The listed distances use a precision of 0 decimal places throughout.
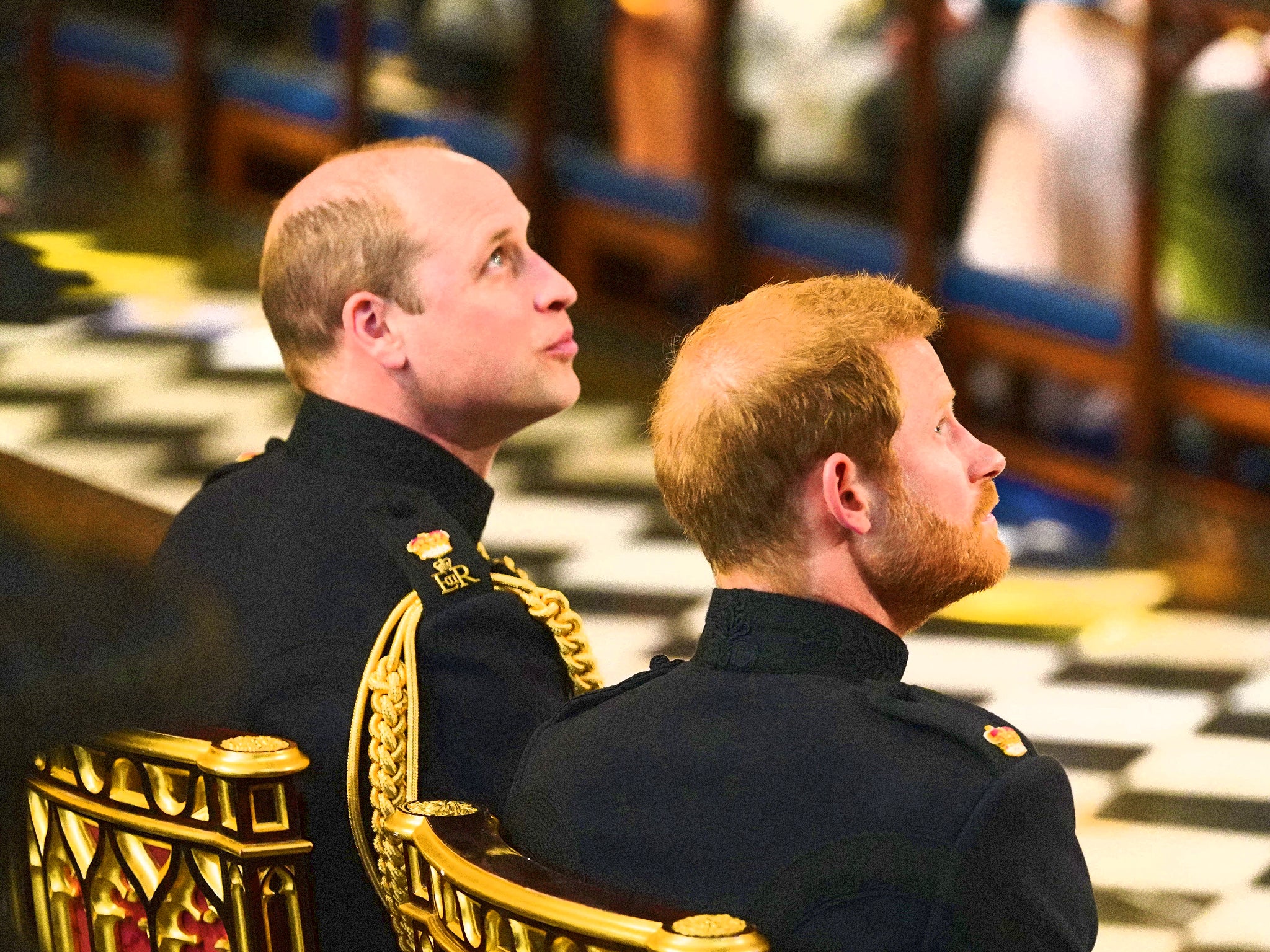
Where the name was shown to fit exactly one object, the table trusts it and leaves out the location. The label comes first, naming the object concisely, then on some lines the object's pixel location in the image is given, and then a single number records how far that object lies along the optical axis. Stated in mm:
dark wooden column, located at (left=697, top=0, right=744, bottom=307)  11367
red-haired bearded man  2537
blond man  3396
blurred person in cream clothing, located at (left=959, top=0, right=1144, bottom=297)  9883
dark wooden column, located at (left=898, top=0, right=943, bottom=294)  10445
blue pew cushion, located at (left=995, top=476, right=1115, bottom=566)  9594
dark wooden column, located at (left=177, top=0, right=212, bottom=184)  14344
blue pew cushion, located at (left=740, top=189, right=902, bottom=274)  10836
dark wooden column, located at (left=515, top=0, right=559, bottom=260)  12352
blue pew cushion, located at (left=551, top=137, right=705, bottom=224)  11734
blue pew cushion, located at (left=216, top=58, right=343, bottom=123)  13852
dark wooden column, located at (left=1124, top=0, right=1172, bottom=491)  9664
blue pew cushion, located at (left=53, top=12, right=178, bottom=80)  14805
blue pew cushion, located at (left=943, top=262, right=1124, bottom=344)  9945
